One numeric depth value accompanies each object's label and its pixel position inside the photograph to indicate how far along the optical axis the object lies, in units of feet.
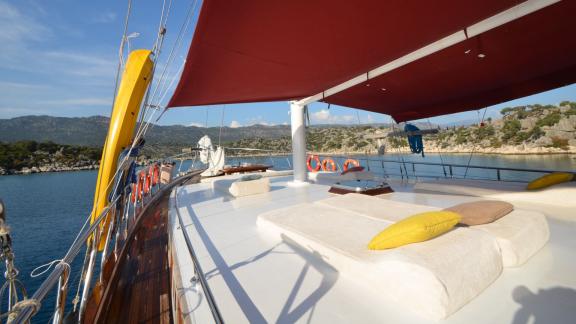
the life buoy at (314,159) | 30.86
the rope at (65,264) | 4.70
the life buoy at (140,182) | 18.45
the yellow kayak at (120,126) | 8.35
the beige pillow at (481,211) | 7.47
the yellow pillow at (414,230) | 6.05
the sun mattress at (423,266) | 4.92
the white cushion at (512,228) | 6.55
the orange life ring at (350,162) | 32.05
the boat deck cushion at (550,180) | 12.64
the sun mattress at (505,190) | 11.53
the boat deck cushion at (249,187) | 17.33
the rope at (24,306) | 3.24
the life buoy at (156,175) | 26.77
